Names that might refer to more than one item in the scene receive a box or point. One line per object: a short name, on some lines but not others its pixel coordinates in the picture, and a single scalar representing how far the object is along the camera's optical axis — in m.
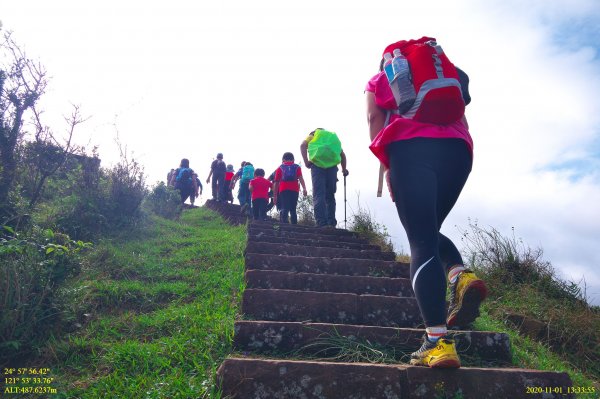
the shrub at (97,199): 5.92
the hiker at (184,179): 12.45
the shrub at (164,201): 10.23
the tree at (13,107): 4.87
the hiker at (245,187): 11.00
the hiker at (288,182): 8.08
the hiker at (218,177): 13.24
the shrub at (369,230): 6.89
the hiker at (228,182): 13.69
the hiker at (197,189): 14.21
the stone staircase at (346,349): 2.19
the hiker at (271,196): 10.03
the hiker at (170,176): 15.05
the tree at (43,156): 5.40
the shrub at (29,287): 2.81
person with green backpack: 7.06
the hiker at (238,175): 11.45
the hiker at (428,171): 2.14
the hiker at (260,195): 8.88
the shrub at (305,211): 10.38
